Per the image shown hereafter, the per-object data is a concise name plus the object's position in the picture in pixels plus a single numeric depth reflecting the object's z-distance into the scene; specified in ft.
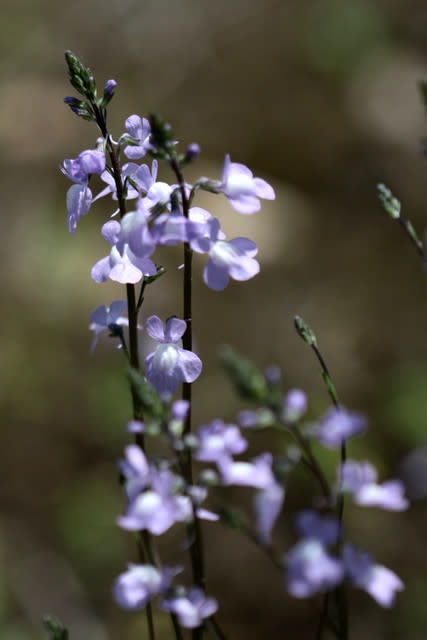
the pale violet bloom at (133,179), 1.38
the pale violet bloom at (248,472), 1.27
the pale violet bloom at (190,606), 1.29
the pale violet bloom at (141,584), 1.28
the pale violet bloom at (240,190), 1.35
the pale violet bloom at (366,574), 1.26
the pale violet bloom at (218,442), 1.28
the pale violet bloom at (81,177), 1.36
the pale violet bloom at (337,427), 1.25
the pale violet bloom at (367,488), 1.27
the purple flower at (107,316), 1.40
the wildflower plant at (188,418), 1.26
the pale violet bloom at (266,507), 1.26
